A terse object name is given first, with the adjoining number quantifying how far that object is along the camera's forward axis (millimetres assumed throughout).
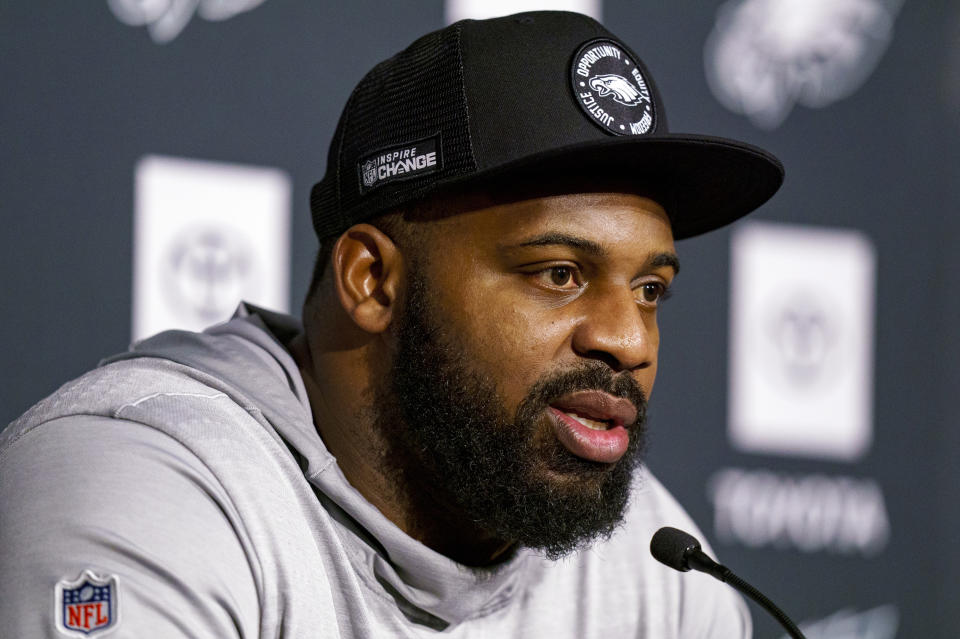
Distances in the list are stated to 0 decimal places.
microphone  5130
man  5111
